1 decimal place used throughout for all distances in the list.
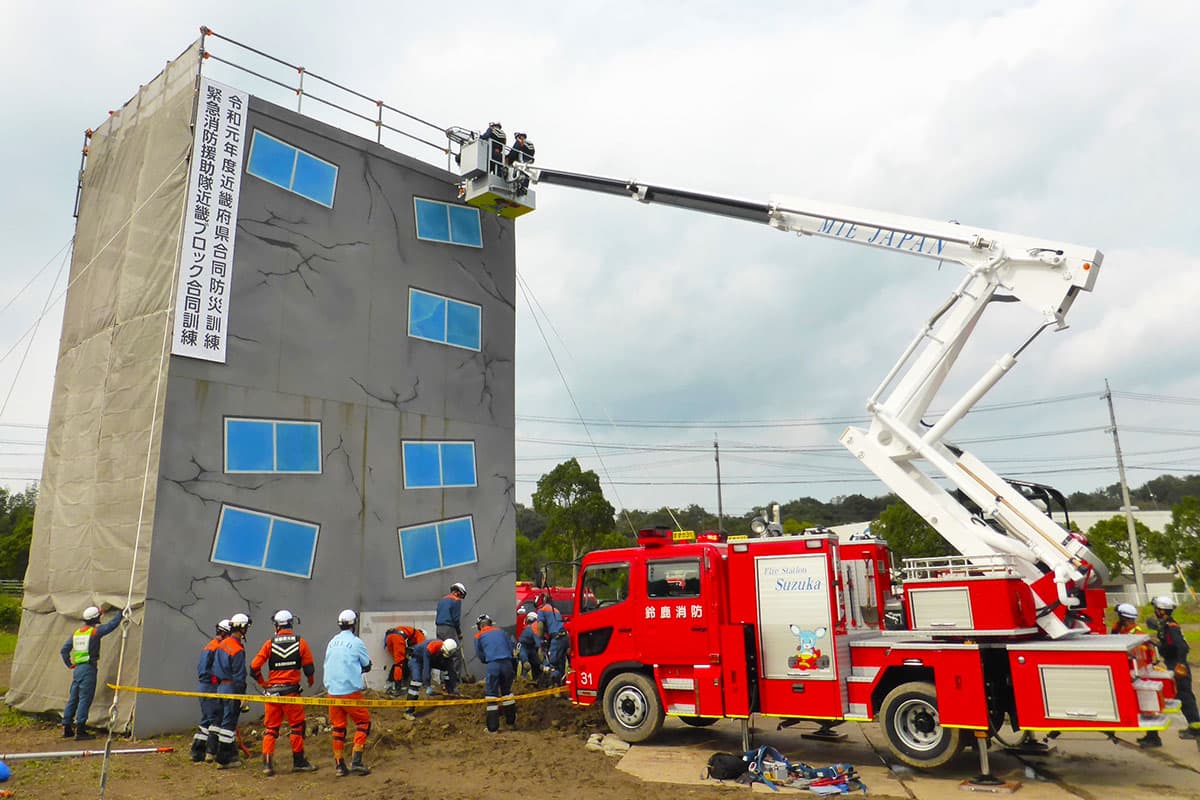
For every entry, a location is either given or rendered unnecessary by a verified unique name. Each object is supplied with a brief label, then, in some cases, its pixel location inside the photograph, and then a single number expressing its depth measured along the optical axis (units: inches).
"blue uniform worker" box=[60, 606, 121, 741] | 484.1
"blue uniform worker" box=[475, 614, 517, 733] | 494.3
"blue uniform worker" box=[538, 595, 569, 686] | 602.2
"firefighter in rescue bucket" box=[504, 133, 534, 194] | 722.8
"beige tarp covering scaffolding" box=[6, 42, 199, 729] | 525.0
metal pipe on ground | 386.9
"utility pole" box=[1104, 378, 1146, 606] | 1675.7
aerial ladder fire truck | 362.9
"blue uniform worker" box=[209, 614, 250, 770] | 415.8
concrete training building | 523.8
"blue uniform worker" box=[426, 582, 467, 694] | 581.6
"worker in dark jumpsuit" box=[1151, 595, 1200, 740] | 430.6
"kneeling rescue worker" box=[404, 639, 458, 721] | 558.3
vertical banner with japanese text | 536.7
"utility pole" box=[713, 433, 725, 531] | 1916.8
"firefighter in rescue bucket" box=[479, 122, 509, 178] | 707.4
